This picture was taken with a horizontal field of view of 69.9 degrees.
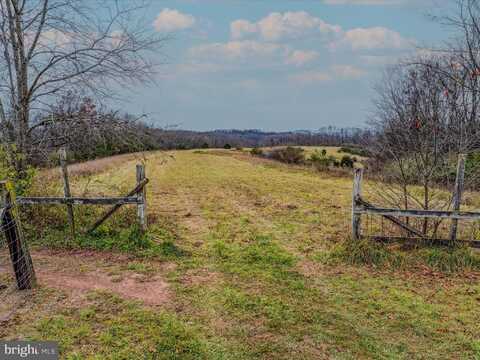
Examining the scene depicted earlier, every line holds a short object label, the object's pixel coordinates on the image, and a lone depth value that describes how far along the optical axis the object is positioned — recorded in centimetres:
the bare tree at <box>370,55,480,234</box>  666
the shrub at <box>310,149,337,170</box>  2792
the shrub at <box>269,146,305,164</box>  3147
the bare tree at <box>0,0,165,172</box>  765
